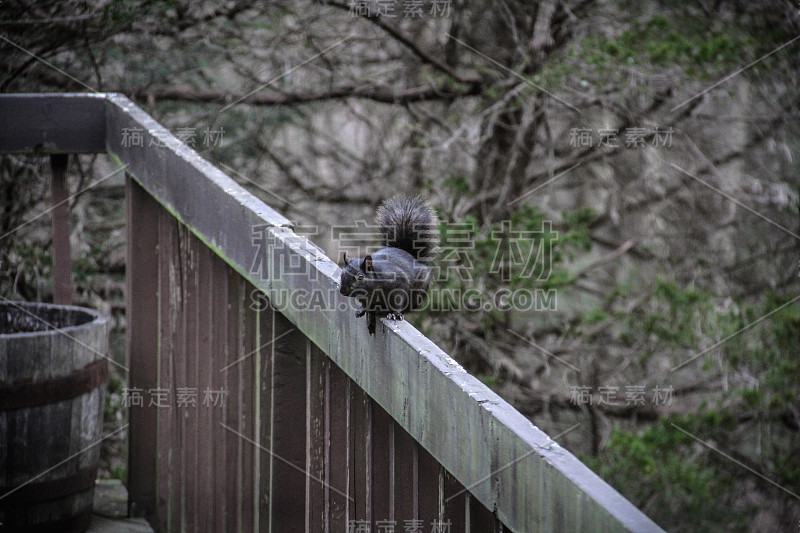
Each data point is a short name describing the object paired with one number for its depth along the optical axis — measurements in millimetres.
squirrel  12269
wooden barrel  12617
